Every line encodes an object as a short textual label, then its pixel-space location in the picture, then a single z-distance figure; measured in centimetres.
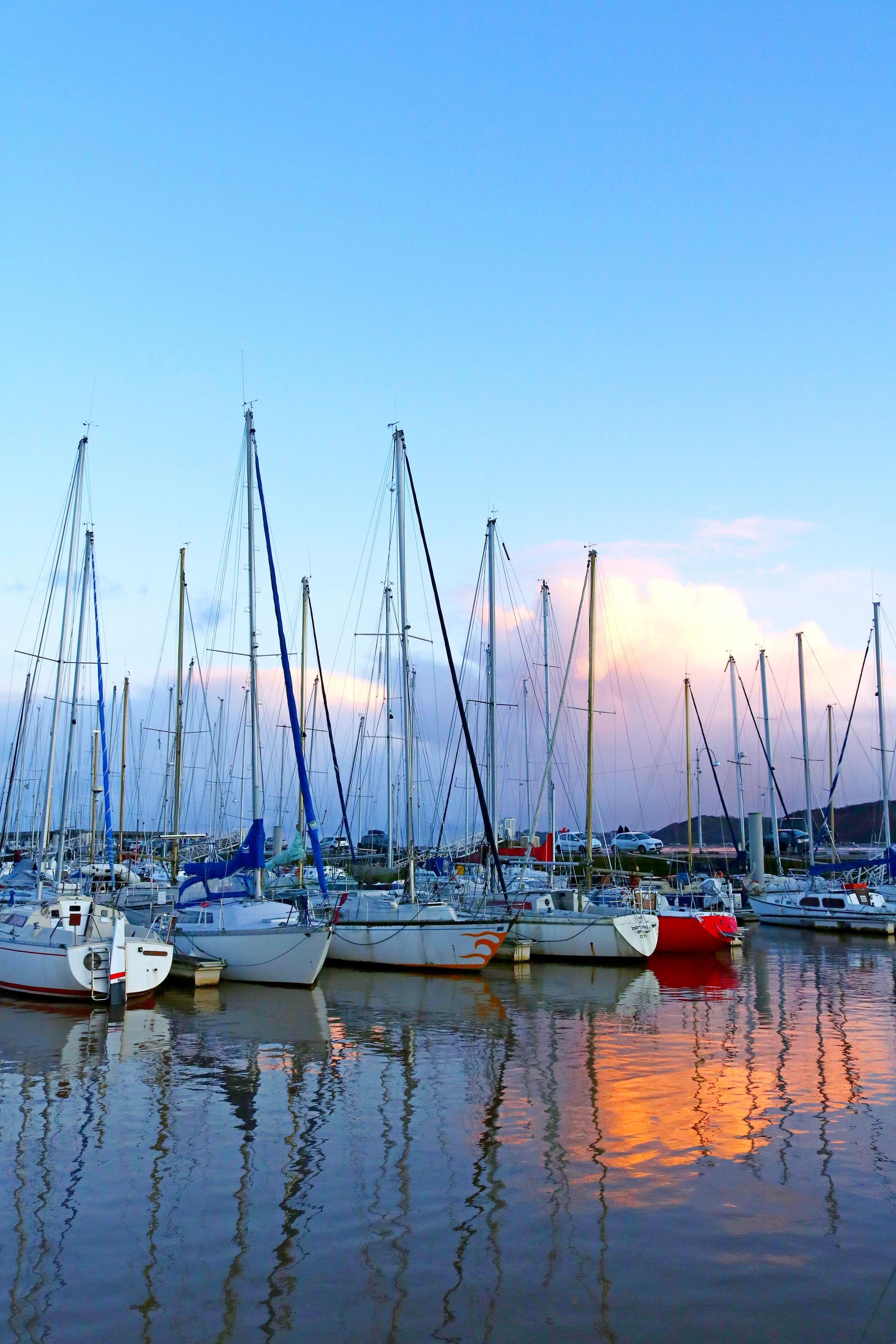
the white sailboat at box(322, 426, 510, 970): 2981
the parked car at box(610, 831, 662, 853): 8069
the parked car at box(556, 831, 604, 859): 6891
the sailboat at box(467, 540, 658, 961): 3294
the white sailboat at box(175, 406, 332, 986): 2617
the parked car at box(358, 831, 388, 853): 6623
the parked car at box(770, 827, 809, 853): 9056
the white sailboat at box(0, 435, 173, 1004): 2272
